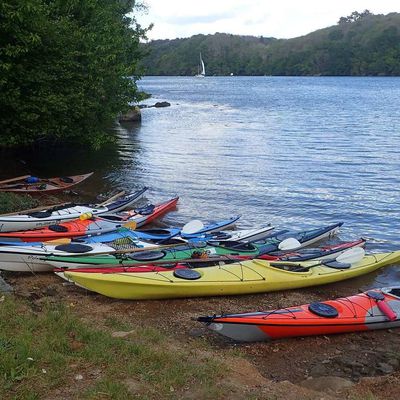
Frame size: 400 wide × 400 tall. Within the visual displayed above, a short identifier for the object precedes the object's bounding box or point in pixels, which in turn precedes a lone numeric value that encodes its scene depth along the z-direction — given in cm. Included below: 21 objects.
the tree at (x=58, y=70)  1398
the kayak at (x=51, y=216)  1206
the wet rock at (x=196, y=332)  789
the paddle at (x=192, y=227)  1256
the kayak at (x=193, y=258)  973
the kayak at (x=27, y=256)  969
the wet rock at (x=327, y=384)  627
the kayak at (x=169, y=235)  1181
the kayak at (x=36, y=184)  1589
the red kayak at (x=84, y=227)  1144
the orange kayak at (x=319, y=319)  759
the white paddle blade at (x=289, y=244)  1202
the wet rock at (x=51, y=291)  890
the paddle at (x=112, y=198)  1562
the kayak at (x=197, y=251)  996
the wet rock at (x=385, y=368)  724
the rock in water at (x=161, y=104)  5900
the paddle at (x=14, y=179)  1600
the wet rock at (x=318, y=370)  704
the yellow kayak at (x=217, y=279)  897
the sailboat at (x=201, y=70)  16075
